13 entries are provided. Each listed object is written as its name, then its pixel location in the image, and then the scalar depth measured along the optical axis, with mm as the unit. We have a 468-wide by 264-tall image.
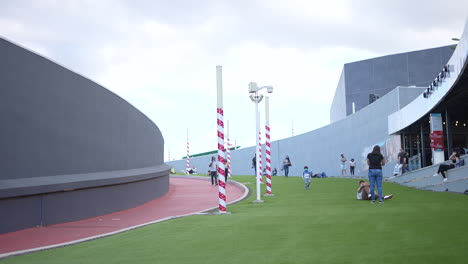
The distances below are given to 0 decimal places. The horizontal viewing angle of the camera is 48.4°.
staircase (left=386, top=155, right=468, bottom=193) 20562
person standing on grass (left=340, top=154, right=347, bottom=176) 40438
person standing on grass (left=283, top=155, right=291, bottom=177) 38197
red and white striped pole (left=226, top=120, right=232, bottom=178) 45159
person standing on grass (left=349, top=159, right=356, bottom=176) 39934
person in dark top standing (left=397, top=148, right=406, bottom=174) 31184
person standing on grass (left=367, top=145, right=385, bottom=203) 16312
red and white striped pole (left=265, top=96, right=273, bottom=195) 22788
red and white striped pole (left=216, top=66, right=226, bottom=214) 14922
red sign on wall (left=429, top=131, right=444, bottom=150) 29578
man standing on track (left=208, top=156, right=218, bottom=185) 31609
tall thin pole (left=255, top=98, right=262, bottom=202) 19581
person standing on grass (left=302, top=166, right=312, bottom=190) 25458
